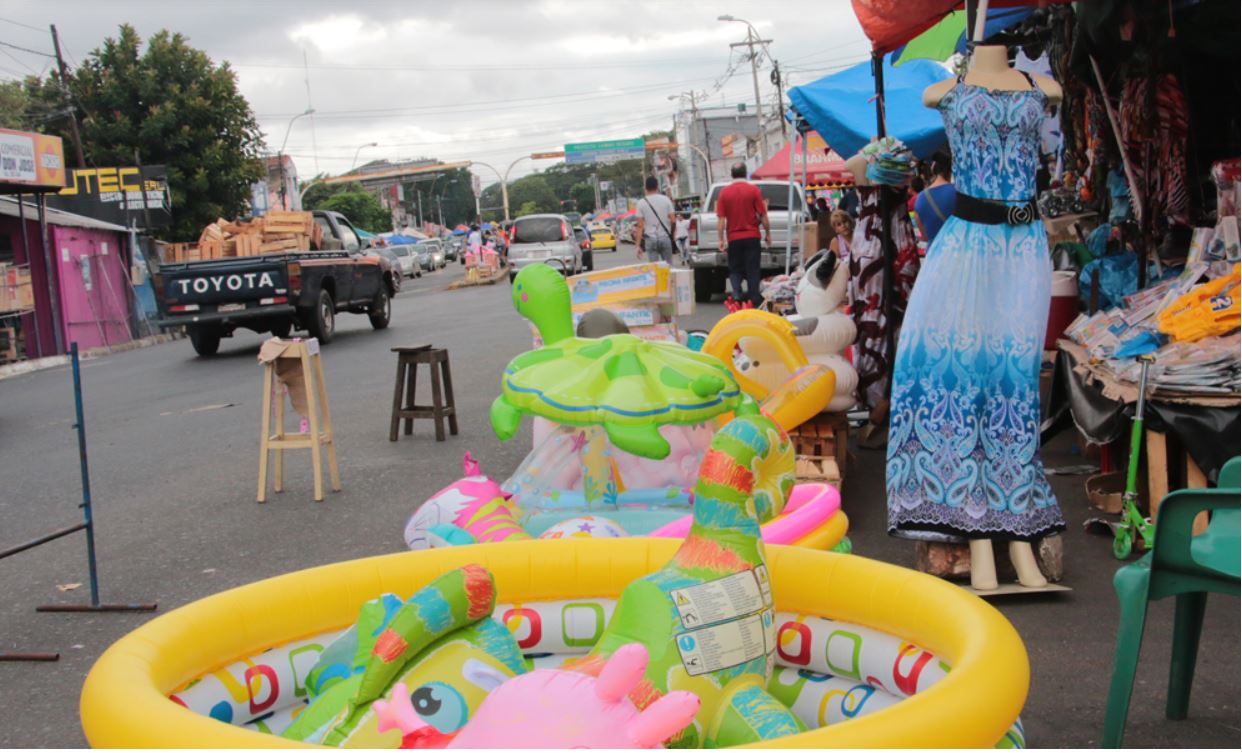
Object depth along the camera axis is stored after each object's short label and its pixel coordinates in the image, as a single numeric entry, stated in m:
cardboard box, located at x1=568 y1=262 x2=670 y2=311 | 7.49
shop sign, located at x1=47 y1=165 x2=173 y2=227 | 28.42
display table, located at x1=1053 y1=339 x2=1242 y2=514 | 4.89
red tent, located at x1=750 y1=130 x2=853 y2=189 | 17.55
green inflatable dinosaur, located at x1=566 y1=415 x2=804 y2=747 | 2.69
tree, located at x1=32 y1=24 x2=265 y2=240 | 33.59
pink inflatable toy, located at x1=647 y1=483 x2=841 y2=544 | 4.21
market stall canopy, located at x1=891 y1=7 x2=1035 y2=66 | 9.29
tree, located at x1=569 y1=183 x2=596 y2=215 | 141.75
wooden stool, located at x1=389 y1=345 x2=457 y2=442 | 9.26
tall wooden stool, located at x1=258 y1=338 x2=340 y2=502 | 7.61
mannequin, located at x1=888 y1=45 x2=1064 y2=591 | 4.73
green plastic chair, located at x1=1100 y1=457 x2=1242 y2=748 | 3.03
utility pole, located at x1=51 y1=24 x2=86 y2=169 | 31.32
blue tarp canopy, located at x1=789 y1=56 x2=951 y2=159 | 9.84
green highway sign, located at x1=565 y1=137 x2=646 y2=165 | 79.19
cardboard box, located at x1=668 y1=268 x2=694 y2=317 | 7.80
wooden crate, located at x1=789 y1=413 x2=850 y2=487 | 6.48
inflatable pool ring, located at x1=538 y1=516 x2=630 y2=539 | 4.49
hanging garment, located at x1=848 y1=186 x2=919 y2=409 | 7.77
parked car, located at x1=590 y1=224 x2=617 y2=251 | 60.72
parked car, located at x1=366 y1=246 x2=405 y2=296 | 20.88
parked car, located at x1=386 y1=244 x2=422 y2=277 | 47.34
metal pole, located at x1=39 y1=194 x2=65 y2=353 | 20.30
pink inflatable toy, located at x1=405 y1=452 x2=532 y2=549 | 4.69
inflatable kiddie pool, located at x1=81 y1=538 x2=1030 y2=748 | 2.33
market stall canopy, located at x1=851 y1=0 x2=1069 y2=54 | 5.60
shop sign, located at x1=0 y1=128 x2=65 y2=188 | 17.22
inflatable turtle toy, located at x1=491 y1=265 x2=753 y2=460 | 4.53
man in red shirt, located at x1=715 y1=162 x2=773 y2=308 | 14.37
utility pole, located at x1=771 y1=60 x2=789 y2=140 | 45.92
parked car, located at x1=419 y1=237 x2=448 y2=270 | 53.06
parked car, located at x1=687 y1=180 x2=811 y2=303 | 19.14
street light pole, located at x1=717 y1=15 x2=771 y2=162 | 57.19
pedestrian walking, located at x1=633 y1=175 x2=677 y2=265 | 17.70
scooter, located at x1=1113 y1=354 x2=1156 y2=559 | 5.19
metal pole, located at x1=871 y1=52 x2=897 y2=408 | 6.93
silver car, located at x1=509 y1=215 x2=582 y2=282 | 29.48
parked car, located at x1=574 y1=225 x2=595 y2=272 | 34.91
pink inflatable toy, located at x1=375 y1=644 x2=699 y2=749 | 2.26
